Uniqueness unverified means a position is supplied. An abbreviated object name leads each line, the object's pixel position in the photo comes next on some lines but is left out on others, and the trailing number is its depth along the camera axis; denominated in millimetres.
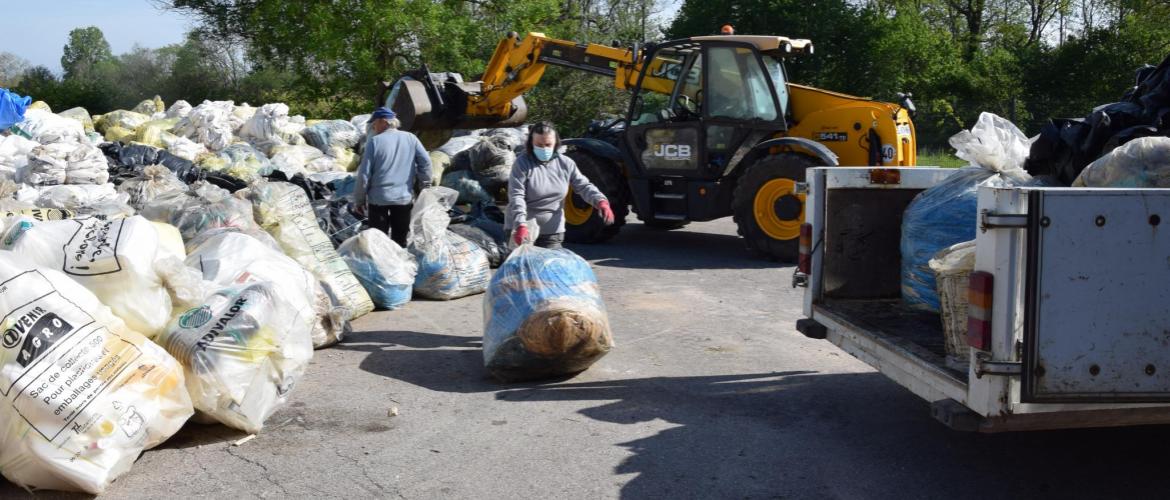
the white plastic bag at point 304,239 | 7387
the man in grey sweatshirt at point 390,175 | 8141
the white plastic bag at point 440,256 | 8227
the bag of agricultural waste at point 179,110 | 16647
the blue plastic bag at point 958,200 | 4578
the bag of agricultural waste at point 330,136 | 14641
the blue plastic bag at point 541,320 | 5566
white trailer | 3404
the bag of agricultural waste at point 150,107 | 18531
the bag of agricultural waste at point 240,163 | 11555
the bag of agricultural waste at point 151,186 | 8656
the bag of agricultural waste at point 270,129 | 14406
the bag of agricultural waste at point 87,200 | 7320
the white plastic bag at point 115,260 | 4719
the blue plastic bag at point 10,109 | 11643
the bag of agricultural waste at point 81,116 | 15935
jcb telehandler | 9953
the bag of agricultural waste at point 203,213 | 7145
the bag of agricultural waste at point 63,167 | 9547
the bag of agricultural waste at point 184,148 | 12962
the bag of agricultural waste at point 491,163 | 11789
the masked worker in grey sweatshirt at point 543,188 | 6844
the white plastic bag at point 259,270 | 5688
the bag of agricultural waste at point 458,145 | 13122
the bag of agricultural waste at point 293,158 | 12670
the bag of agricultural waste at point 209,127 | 14227
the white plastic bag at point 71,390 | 3990
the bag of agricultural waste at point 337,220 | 8891
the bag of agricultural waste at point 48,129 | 11196
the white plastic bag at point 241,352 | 4672
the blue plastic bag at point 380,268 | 7789
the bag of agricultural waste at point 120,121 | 15821
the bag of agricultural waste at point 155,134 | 13875
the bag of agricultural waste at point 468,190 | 11602
